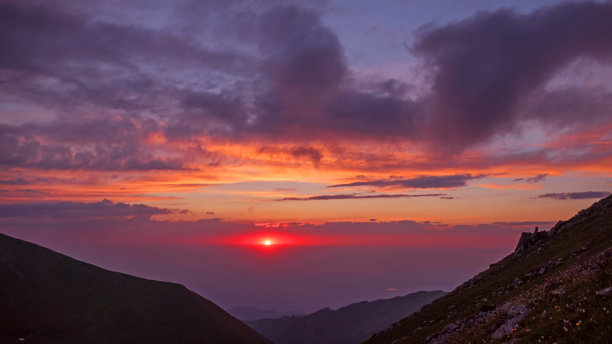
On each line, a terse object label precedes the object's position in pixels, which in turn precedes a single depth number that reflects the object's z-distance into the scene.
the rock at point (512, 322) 21.25
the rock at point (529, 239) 69.22
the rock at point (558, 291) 21.88
